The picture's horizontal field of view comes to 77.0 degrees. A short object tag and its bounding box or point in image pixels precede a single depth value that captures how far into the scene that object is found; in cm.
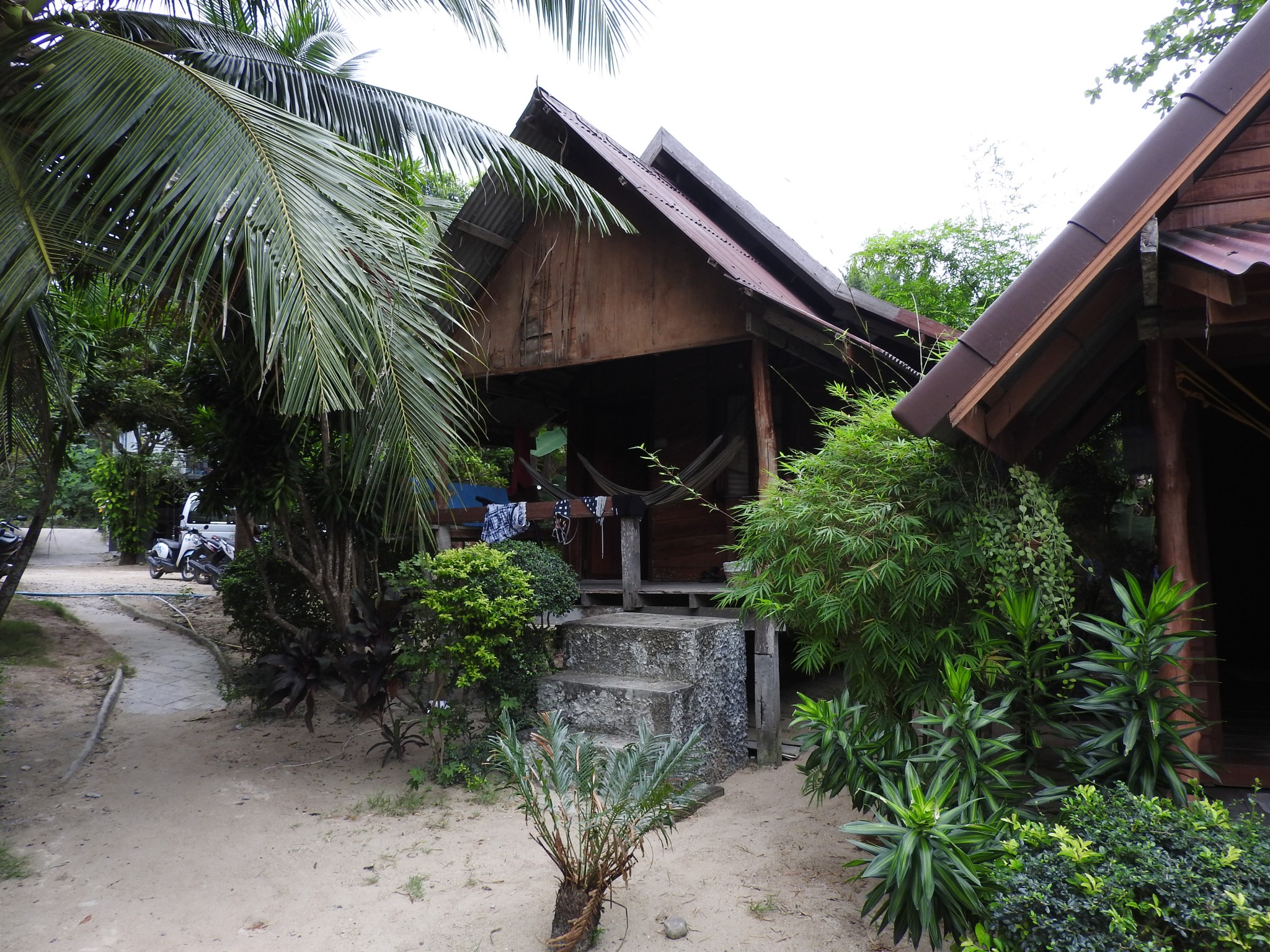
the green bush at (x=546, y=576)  598
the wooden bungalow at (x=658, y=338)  653
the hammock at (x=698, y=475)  673
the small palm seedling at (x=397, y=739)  574
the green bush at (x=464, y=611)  524
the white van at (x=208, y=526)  1545
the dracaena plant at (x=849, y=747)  343
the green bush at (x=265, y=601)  760
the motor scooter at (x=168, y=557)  1530
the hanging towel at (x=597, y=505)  700
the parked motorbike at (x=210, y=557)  1460
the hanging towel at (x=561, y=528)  750
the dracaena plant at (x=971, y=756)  294
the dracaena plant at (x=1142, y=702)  277
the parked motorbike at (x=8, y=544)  776
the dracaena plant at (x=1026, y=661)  310
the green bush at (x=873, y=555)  347
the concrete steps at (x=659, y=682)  518
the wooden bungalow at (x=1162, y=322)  282
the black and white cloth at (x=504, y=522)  775
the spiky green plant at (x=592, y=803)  324
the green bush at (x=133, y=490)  995
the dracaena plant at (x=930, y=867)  256
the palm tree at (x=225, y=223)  380
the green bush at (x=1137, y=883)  227
